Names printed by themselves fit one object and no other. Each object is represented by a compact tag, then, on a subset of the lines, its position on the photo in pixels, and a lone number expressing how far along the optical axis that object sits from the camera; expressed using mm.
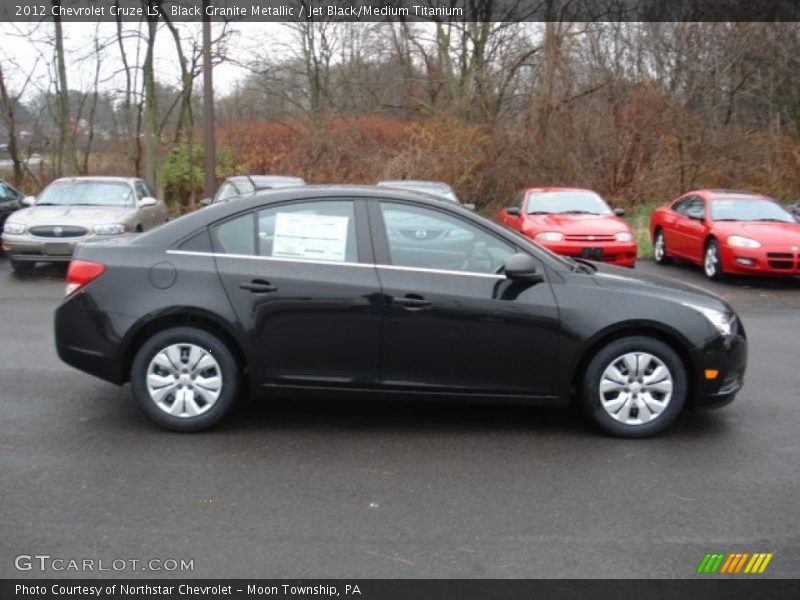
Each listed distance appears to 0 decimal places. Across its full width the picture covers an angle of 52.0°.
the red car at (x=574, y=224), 12242
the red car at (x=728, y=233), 11820
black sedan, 5047
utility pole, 15773
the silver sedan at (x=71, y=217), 11789
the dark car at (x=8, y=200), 14703
